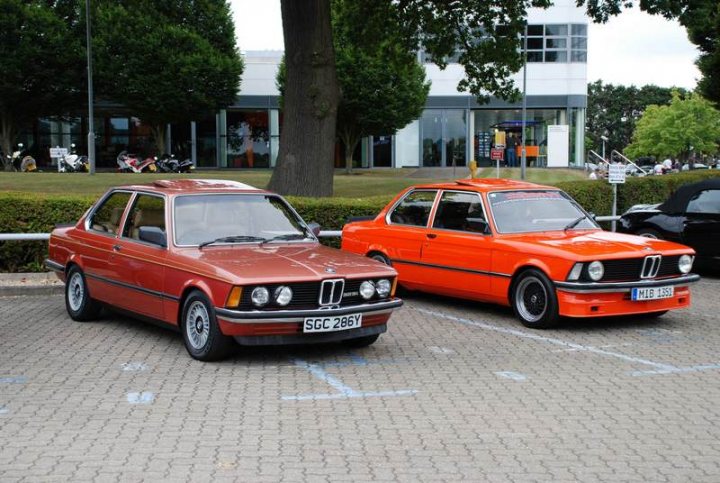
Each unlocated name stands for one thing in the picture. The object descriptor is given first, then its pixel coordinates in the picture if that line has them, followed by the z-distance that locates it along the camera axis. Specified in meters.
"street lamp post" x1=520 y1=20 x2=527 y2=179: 37.52
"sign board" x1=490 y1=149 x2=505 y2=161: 34.63
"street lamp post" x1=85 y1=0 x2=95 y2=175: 34.19
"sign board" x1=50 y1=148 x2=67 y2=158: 40.39
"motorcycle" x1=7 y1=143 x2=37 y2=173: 40.94
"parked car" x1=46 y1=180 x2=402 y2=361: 7.35
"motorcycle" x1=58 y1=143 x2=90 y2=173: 43.16
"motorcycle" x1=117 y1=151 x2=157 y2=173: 41.66
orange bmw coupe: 9.14
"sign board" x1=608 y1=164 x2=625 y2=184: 17.05
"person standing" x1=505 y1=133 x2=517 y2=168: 55.34
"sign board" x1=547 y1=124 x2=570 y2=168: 53.62
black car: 13.67
